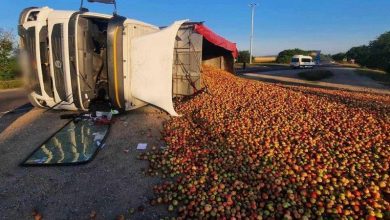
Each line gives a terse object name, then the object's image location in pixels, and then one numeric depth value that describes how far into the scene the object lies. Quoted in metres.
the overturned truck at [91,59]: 7.55
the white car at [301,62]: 41.66
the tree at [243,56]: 55.76
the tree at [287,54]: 60.73
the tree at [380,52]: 40.56
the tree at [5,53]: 20.09
